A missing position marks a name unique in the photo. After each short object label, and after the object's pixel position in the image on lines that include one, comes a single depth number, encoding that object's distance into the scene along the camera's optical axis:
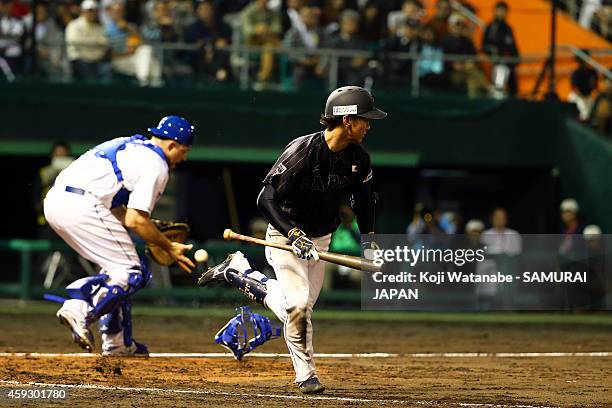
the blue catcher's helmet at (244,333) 19.66
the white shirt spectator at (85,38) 32.41
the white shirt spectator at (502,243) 30.06
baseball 17.81
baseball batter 16.31
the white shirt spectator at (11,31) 32.78
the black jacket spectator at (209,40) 33.03
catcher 18.61
